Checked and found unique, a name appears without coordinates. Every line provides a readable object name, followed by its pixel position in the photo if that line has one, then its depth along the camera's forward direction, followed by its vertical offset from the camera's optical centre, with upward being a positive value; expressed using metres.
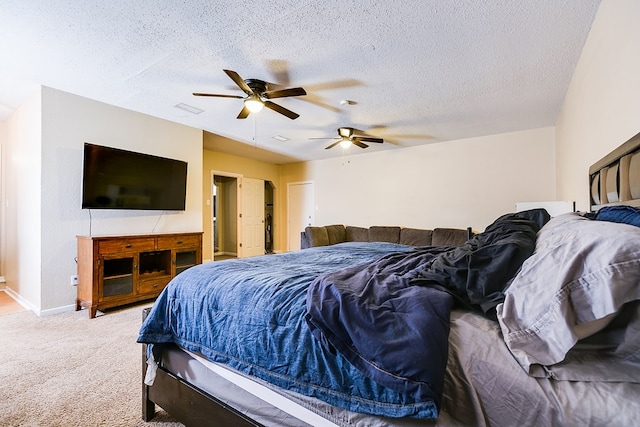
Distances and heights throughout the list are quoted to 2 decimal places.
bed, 0.72 -0.39
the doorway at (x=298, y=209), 7.39 +0.20
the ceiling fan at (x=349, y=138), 4.52 +1.28
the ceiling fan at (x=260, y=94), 2.84 +1.25
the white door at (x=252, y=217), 7.13 -0.01
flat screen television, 3.39 +0.48
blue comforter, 0.85 -0.39
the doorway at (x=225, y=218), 7.84 -0.03
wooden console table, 3.17 -0.61
